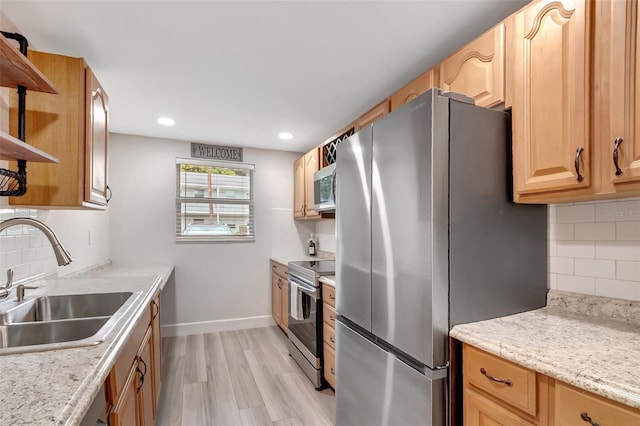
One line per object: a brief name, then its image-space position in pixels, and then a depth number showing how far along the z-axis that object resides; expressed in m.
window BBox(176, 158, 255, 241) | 3.74
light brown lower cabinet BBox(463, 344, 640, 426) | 0.84
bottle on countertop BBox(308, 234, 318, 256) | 4.10
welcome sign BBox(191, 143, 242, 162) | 3.78
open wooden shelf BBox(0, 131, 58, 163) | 0.96
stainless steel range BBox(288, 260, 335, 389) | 2.47
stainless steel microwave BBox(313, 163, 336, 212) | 2.75
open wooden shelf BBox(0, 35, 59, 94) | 1.03
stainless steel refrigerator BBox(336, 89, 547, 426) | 1.24
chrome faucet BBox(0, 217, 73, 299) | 1.18
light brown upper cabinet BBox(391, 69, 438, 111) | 1.77
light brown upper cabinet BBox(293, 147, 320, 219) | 3.50
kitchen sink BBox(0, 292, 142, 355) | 1.15
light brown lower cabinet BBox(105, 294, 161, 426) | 1.03
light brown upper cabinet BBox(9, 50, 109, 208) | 1.54
